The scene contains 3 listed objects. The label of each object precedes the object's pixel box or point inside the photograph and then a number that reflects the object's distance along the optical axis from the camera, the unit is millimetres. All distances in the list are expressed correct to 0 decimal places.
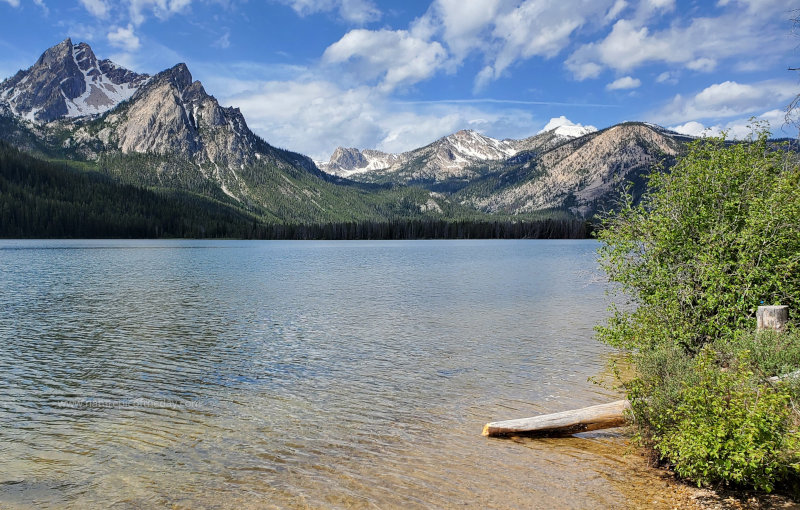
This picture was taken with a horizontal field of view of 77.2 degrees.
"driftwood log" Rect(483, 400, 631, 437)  13391
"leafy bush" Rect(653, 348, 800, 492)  8578
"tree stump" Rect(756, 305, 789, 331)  14328
